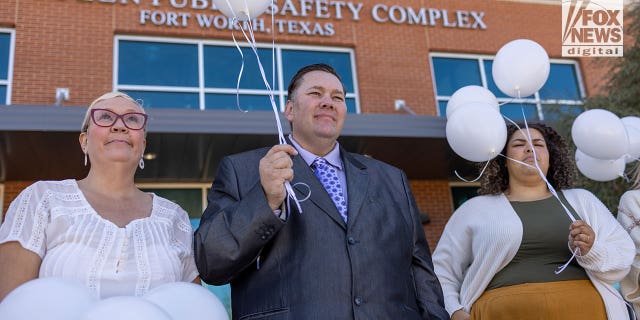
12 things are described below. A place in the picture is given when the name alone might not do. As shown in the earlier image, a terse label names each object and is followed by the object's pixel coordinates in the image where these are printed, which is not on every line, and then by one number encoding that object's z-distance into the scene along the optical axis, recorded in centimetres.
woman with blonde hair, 237
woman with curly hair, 330
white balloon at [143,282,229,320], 211
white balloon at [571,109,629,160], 422
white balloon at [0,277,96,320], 192
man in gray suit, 241
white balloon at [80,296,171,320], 184
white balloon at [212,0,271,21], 312
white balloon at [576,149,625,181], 460
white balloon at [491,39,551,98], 431
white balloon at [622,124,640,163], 460
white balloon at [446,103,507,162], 379
